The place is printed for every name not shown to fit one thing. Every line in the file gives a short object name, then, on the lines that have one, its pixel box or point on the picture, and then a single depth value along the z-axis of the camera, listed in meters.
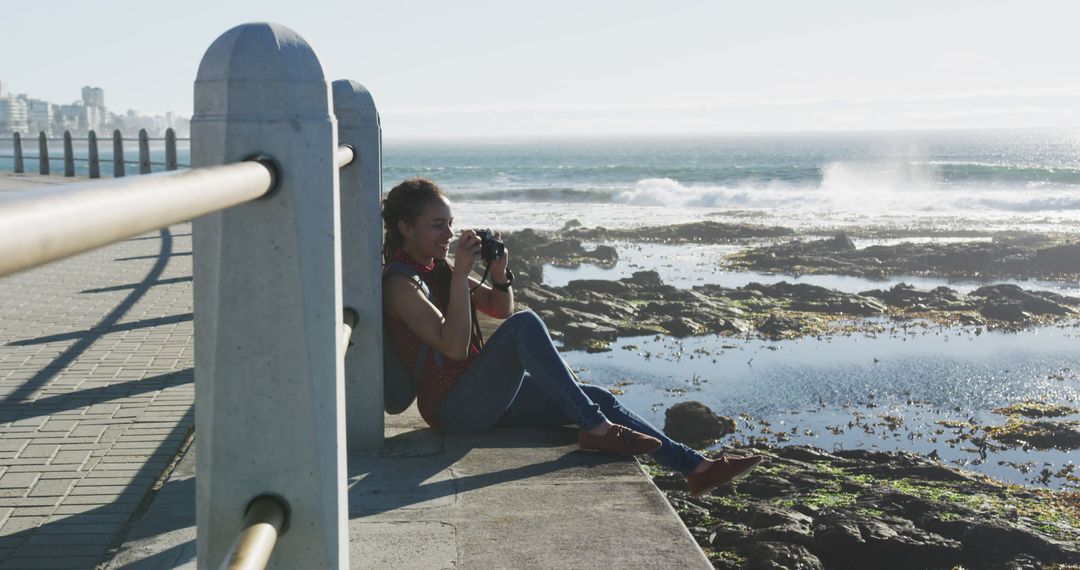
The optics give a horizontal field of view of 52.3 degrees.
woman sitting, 4.25
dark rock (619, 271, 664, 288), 17.30
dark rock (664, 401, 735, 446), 8.19
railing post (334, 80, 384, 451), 3.94
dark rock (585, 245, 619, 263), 22.61
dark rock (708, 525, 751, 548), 4.88
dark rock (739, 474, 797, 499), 6.41
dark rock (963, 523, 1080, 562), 5.30
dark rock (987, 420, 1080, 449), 8.48
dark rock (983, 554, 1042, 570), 5.16
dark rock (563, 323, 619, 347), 12.69
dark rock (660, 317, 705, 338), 13.47
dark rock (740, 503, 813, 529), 5.29
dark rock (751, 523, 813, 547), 4.98
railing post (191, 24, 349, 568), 1.31
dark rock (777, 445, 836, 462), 7.60
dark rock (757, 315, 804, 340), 13.49
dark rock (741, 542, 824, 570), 4.46
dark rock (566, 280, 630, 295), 16.41
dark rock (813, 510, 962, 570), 4.98
